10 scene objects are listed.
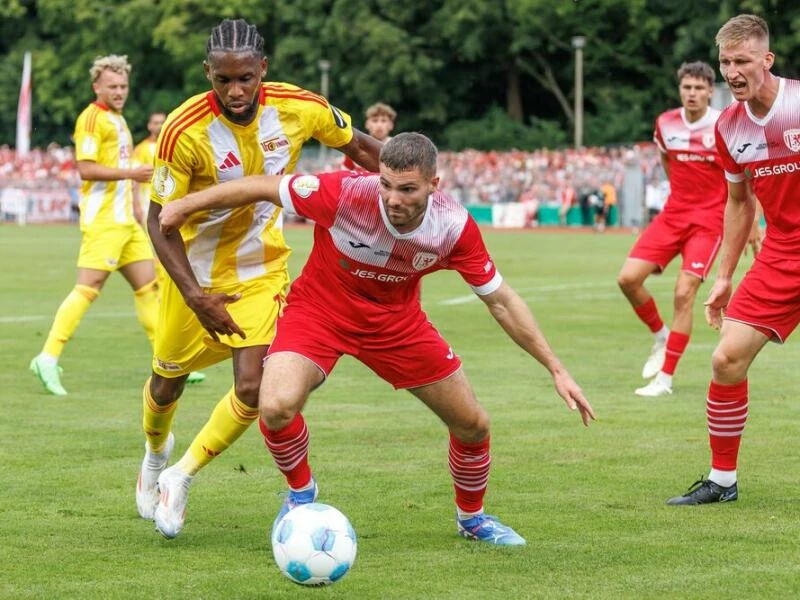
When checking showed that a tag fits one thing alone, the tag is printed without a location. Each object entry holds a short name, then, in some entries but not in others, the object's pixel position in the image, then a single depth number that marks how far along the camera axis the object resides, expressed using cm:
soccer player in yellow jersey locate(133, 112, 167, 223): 1454
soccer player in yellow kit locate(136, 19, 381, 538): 685
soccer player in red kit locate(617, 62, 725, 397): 1190
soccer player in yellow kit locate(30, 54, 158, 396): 1180
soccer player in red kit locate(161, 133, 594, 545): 641
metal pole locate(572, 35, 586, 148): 5519
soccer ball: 568
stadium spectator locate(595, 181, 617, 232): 4509
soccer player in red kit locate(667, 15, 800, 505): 755
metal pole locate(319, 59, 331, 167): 6110
